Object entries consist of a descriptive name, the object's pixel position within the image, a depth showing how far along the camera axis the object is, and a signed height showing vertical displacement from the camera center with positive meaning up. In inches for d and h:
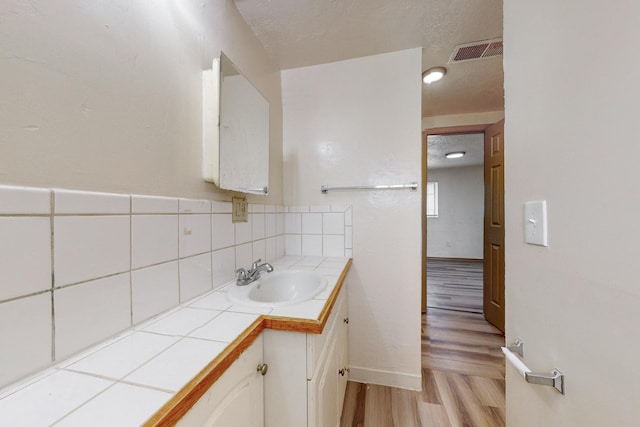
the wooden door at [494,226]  85.4 -4.9
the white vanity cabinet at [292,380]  26.7 -20.0
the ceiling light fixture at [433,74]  67.3 +42.7
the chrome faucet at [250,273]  39.1 -10.7
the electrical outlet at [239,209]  43.3 +1.0
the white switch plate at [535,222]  20.4 -0.8
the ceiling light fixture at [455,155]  154.5 +41.8
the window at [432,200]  208.7 +12.5
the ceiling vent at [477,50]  55.9 +42.6
